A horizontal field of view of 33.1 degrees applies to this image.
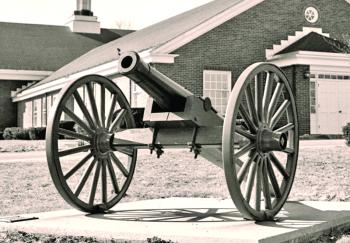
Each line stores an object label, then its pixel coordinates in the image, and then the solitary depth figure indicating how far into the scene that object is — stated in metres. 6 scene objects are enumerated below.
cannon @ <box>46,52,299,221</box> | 5.44
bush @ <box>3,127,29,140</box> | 29.12
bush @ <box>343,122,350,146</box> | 14.74
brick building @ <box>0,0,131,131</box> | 35.06
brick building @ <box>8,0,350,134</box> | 20.45
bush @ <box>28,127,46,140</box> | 27.85
